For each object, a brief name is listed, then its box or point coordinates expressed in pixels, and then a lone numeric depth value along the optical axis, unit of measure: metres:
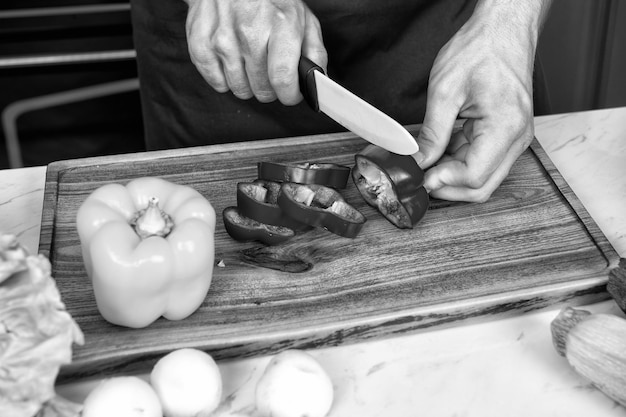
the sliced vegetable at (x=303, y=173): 1.66
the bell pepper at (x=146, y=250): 1.30
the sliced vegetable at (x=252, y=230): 1.58
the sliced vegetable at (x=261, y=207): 1.60
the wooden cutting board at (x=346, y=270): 1.39
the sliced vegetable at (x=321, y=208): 1.58
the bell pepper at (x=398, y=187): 1.62
